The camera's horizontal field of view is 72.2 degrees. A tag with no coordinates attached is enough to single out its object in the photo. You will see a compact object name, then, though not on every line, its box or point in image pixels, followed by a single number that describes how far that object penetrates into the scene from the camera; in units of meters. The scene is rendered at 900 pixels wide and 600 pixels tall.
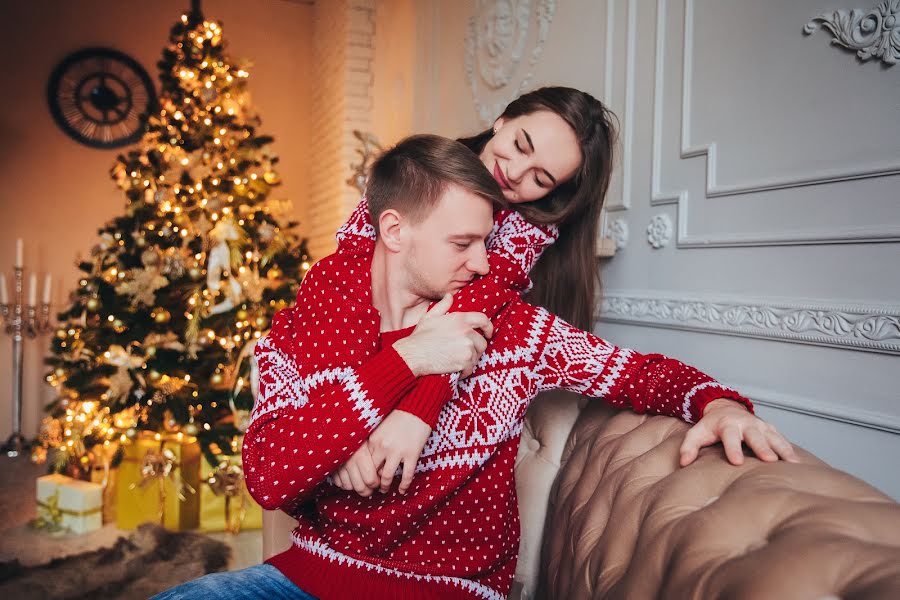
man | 1.04
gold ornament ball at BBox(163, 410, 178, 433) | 3.03
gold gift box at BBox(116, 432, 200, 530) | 2.94
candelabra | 4.39
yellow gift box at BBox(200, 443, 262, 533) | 2.91
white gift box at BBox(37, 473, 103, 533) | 2.94
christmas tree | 2.91
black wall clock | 4.77
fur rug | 2.34
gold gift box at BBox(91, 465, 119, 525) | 3.10
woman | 1.45
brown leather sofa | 0.64
